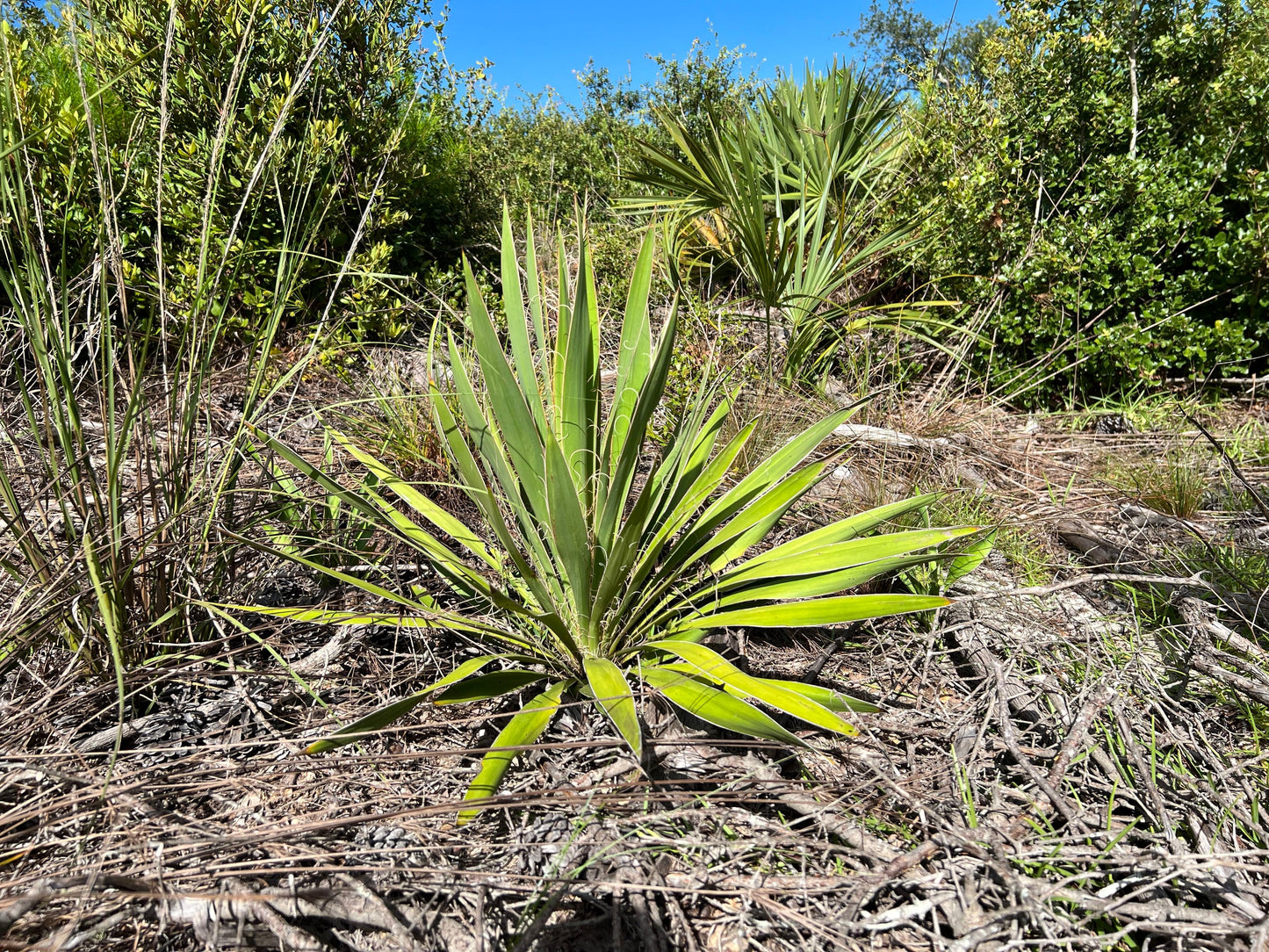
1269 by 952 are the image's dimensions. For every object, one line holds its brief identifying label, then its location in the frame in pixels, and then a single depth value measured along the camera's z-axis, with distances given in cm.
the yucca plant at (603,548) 122
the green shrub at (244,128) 241
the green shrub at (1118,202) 317
